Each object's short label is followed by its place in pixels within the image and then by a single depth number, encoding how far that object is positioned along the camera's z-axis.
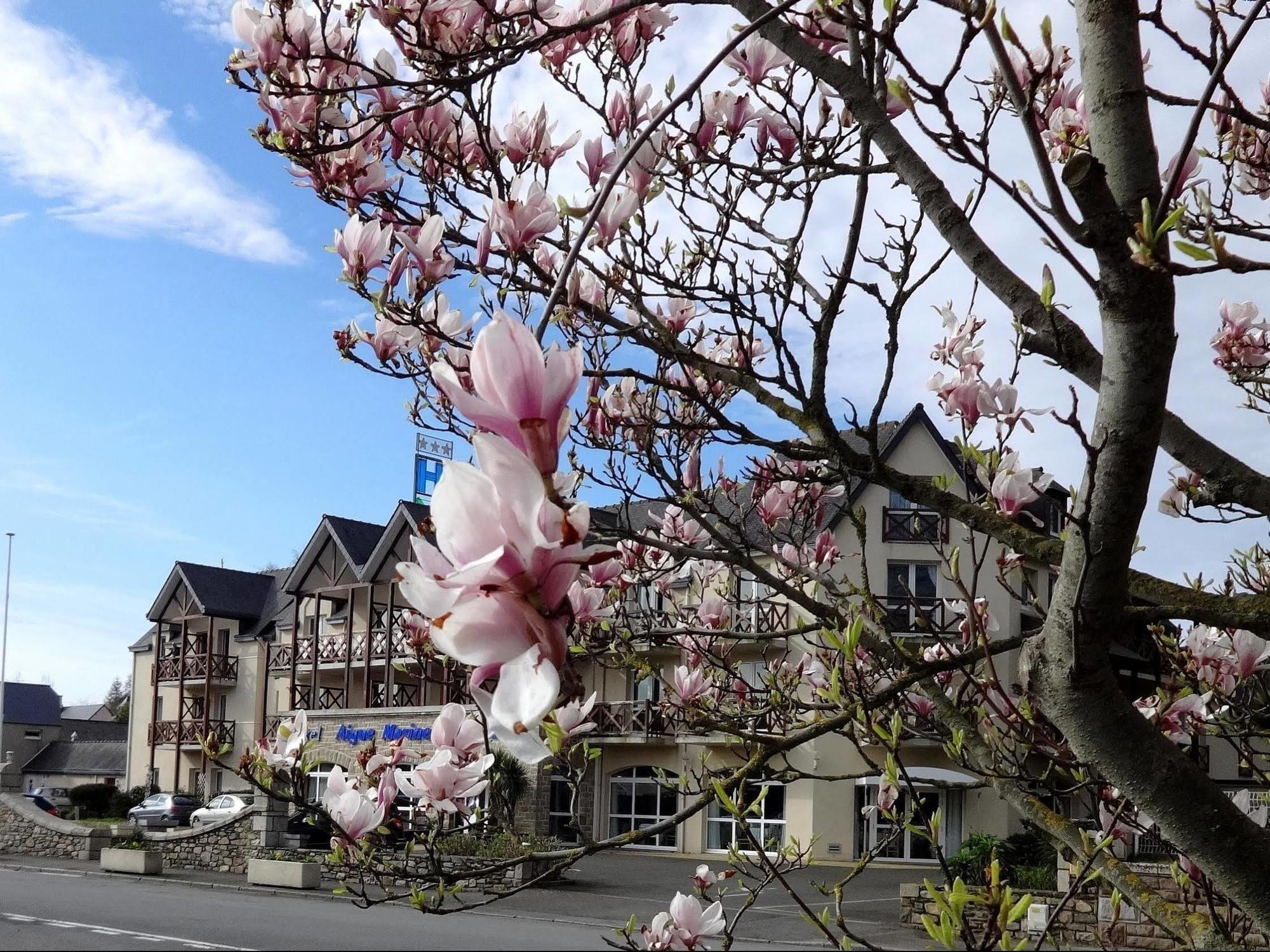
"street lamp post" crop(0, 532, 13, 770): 35.62
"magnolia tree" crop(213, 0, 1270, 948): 0.97
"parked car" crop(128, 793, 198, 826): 31.20
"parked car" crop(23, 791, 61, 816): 35.28
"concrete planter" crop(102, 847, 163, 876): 20.53
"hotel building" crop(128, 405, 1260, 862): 25.19
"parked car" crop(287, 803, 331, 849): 23.70
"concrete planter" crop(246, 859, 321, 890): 18.06
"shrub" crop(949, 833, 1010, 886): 14.87
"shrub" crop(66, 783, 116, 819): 36.16
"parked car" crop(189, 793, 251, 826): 27.38
